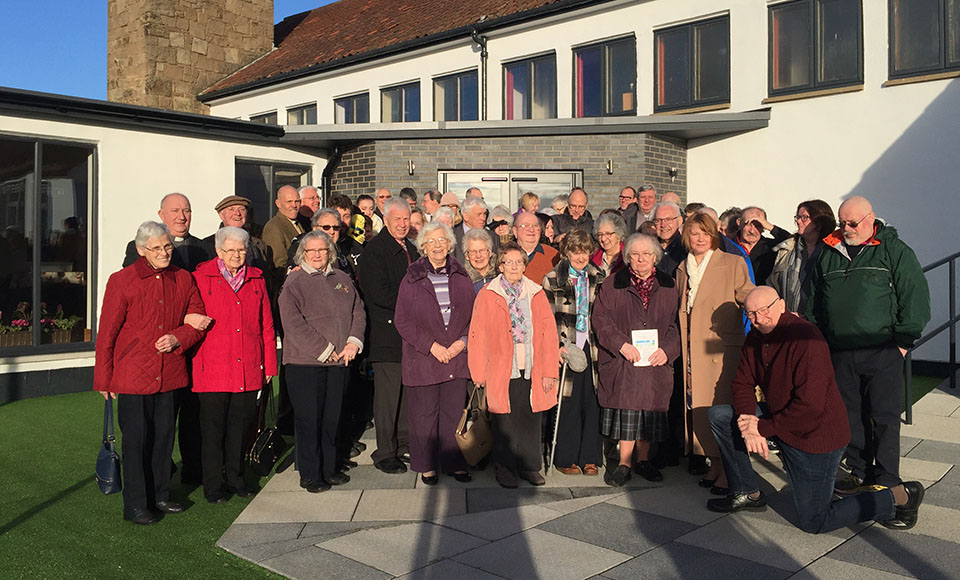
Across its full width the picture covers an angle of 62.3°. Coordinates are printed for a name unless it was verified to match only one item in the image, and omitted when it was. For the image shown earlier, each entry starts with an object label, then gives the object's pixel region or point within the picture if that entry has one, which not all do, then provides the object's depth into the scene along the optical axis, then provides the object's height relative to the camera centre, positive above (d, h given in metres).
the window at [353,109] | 20.05 +4.82
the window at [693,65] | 14.17 +4.22
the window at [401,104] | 18.98 +4.68
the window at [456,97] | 17.99 +4.58
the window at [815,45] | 12.47 +4.05
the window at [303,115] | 21.53 +5.01
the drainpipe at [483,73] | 17.52 +4.94
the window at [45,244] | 9.67 +0.67
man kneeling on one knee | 4.52 -0.76
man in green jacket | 5.04 -0.18
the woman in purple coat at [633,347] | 5.76 -0.36
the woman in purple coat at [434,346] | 5.83 -0.37
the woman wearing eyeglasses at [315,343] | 5.68 -0.34
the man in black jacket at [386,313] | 6.28 -0.13
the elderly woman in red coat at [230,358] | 5.38 -0.42
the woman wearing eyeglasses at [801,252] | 6.24 +0.36
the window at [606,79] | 15.48 +4.33
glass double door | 12.97 +1.85
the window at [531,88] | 16.81 +4.47
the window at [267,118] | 22.77 +5.19
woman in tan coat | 5.58 -0.22
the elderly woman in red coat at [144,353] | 4.94 -0.35
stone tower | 22.69 +7.51
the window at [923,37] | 11.34 +3.76
